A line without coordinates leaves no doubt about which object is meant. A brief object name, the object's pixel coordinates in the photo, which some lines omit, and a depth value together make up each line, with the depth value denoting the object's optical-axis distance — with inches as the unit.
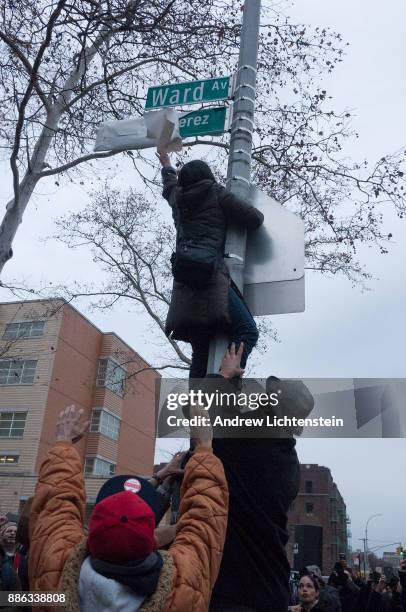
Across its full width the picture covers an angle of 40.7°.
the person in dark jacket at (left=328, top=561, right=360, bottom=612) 315.6
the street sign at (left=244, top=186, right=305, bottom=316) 125.6
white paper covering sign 150.9
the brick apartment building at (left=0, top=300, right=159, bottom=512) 1155.3
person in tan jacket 71.1
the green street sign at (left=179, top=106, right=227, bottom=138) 157.3
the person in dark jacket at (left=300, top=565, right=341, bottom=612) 216.2
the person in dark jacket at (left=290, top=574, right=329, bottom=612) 212.4
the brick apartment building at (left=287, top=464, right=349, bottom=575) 2476.6
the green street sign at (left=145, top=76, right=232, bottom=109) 161.5
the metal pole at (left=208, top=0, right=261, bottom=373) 124.6
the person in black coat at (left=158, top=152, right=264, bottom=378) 118.8
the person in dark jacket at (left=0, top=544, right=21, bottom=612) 164.7
